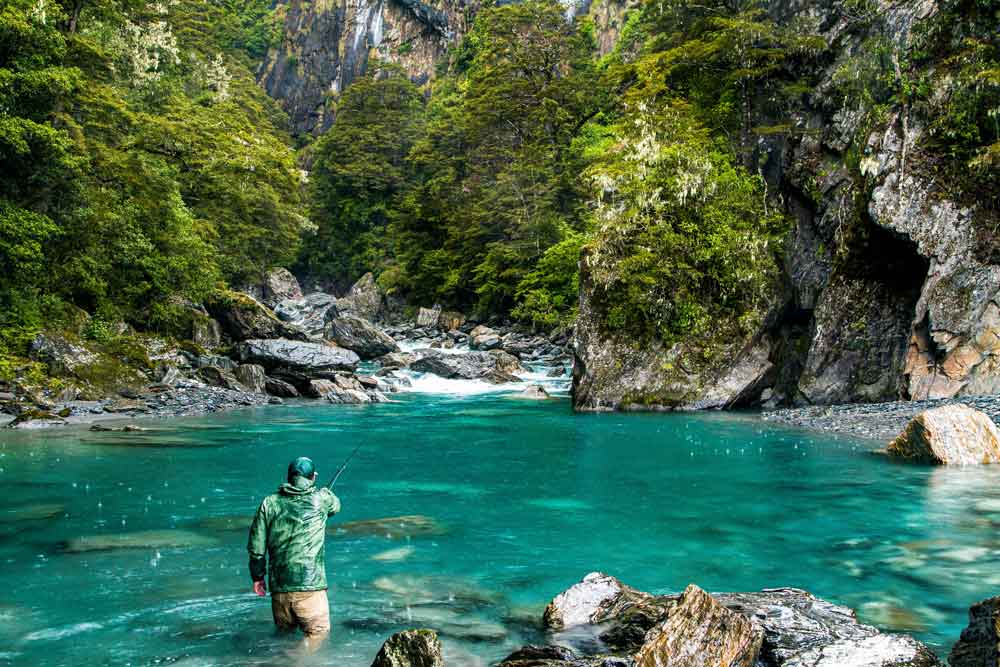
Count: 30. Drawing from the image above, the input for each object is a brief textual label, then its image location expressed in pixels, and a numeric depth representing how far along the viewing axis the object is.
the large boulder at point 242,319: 31.14
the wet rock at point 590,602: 6.55
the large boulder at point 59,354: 20.55
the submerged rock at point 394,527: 9.96
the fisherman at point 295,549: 5.94
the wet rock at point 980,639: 4.84
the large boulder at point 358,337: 35.38
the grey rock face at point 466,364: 29.94
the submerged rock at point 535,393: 25.68
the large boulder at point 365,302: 51.75
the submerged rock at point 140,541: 9.21
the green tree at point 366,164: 58.44
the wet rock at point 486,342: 37.59
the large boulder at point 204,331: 28.84
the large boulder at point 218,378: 24.19
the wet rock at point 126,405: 20.06
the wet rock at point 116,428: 17.22
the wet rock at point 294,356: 26.23
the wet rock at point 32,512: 10.34
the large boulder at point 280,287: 57.72
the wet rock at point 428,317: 45.53
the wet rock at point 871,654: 5.27
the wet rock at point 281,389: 25.12
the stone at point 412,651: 5.24
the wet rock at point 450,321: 44.49
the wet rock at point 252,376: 25.00
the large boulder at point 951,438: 13.12
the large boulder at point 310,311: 47.23
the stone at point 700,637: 5.04
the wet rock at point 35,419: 17.42
